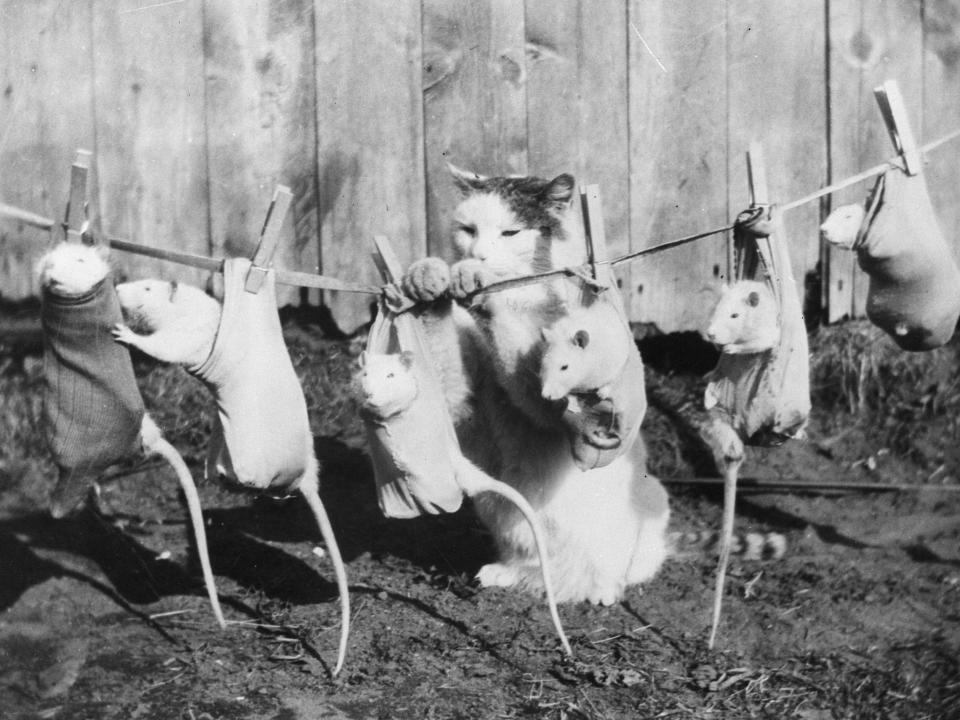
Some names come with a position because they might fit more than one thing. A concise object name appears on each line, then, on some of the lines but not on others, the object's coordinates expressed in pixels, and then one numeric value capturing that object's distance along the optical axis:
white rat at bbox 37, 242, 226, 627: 2.48
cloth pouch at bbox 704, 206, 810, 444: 2.85
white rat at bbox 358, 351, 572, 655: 2.81
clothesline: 2.59
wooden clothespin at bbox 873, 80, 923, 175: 2.95
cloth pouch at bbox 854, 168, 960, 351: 2.96
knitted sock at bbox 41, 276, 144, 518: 2.55
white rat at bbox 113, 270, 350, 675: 2.63
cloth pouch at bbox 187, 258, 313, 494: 2.67
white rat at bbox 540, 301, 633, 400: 2.82
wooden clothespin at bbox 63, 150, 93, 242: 2.56
